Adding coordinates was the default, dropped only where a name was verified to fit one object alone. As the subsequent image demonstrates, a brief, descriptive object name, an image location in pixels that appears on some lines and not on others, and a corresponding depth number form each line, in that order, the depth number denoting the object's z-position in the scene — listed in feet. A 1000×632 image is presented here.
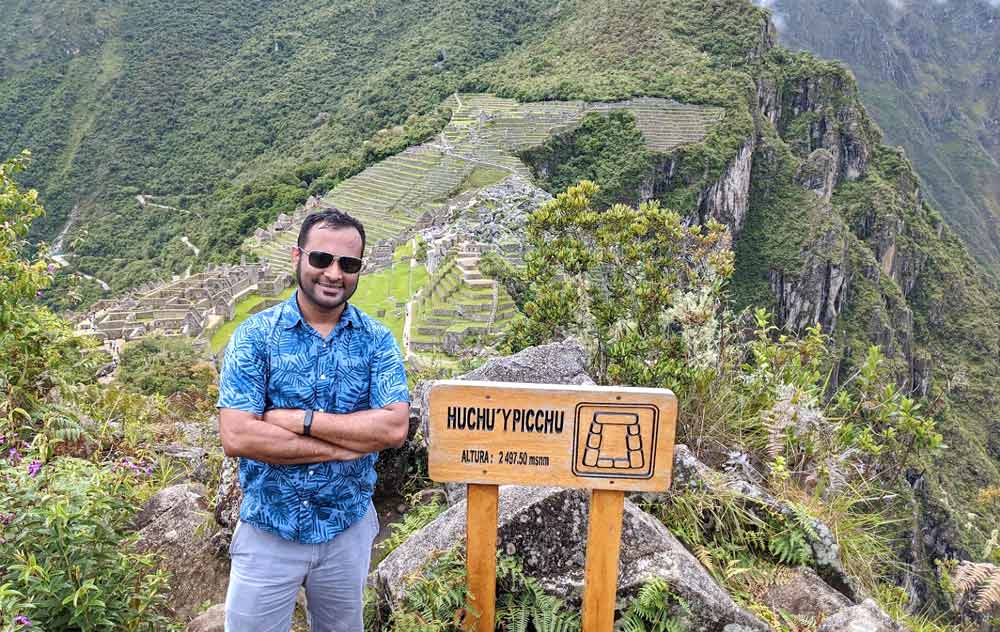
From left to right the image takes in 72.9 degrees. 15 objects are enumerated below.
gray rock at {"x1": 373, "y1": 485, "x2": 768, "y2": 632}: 7.20
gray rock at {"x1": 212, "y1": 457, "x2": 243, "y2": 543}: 9.59
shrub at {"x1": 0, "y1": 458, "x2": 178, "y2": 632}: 6.05
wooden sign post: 6.26
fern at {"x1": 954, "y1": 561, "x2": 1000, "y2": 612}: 8.87
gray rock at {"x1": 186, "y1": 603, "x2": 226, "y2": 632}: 7.80
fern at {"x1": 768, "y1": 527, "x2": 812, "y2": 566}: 8.65
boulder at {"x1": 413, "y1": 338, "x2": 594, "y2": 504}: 10.96
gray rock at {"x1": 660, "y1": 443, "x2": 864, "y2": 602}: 8.68
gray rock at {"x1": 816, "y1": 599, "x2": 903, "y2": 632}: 7.17
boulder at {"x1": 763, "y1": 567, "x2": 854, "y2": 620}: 8.11
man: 6.00
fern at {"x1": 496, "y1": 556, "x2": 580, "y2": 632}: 7.06
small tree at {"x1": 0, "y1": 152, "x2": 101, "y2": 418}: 10.41
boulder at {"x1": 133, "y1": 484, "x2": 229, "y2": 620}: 9.08
